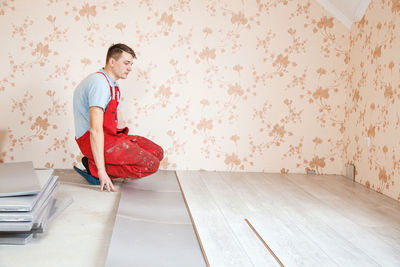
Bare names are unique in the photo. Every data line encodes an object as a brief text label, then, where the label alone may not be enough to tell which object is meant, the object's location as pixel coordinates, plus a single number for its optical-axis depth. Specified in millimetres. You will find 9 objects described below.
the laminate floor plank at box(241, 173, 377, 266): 1833
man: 2828
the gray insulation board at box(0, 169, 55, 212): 1614
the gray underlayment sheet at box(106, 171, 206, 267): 1682
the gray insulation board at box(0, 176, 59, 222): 1627
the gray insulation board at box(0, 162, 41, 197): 1677
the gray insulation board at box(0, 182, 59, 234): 1641
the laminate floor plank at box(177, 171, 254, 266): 1744
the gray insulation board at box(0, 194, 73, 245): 1772
